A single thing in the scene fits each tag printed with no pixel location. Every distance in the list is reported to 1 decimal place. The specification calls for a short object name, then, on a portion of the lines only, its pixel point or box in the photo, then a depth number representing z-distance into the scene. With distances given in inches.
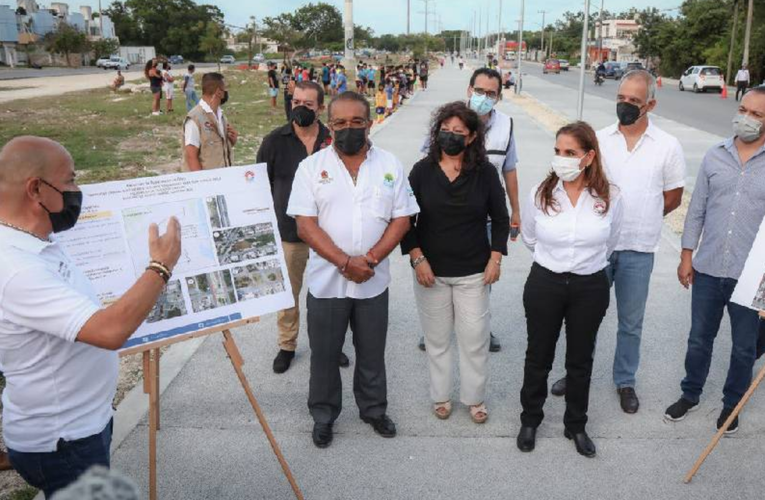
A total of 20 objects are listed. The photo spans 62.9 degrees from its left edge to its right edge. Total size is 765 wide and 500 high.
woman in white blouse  134.2
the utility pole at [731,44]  1643.7
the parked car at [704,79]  1382.8
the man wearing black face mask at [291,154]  173.6
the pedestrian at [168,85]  818.8
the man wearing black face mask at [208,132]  201.9
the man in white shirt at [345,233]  137.0
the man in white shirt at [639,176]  150.9
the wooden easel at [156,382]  114.6
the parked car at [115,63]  2529.5
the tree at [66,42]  2630.4
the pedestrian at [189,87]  749.9
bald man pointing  76.9
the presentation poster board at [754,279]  128.7
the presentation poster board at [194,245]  110.3
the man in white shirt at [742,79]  1136.8
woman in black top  144.4
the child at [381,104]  807.7
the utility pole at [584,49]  620.1
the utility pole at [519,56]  1270.9
